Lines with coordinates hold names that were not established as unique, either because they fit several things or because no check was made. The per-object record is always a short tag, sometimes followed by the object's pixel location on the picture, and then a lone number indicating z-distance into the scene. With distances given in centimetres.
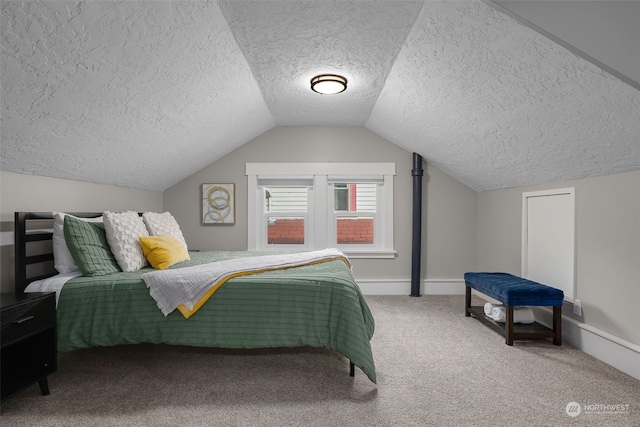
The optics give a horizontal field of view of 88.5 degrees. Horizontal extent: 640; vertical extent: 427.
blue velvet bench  262
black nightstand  170
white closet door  280
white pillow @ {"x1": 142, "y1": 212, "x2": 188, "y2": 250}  303
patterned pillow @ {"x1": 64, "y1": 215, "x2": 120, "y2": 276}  228
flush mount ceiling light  275
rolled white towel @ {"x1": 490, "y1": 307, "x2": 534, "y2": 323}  287
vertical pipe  417
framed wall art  429
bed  206
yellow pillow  266
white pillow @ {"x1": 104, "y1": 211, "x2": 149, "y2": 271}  248
